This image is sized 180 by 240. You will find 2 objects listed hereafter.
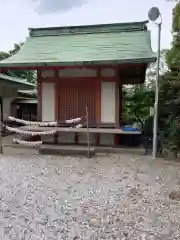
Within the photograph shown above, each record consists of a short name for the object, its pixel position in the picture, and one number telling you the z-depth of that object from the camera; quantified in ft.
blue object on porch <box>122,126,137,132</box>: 17.19
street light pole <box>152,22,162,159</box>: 15.83
